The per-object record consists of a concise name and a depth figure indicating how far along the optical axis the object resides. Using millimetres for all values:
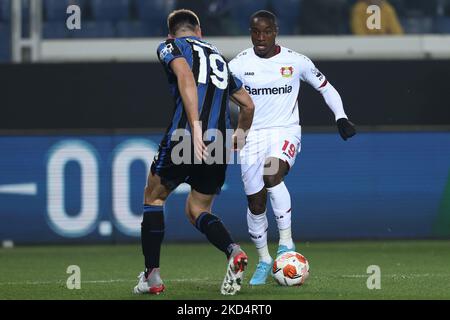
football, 16359
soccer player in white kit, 17453
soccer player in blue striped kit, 15062
